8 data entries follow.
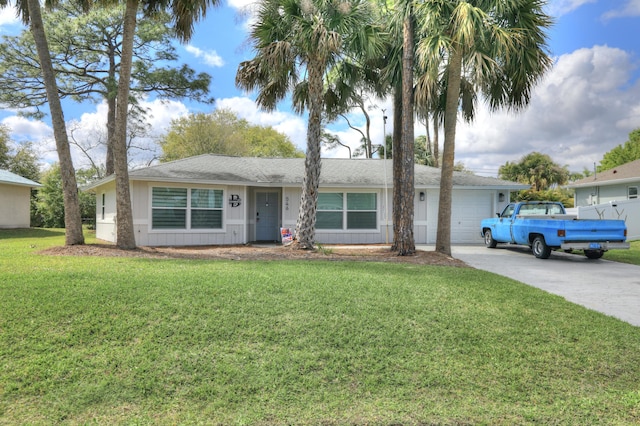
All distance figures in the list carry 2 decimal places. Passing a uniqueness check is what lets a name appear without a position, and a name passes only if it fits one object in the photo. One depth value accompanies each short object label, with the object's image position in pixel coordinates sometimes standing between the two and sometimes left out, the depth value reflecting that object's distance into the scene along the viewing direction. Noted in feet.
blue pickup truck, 35.22
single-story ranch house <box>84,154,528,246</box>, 45.50
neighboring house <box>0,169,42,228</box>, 70.18
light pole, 49.87
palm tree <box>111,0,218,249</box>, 37.45
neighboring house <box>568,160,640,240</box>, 57.72
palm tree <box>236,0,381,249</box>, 35.45
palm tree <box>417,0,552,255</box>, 33.04
